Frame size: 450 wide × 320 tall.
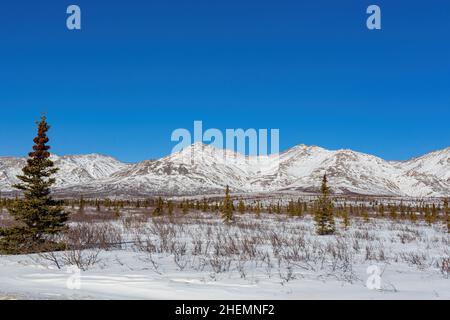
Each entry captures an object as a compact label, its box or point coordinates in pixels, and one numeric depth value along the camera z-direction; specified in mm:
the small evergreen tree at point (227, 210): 35506
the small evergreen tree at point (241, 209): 62947
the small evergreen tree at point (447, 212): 31256
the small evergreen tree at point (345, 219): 29616
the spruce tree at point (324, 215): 25031
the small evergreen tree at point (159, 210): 50081
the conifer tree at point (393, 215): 51062
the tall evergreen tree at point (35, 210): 12039
